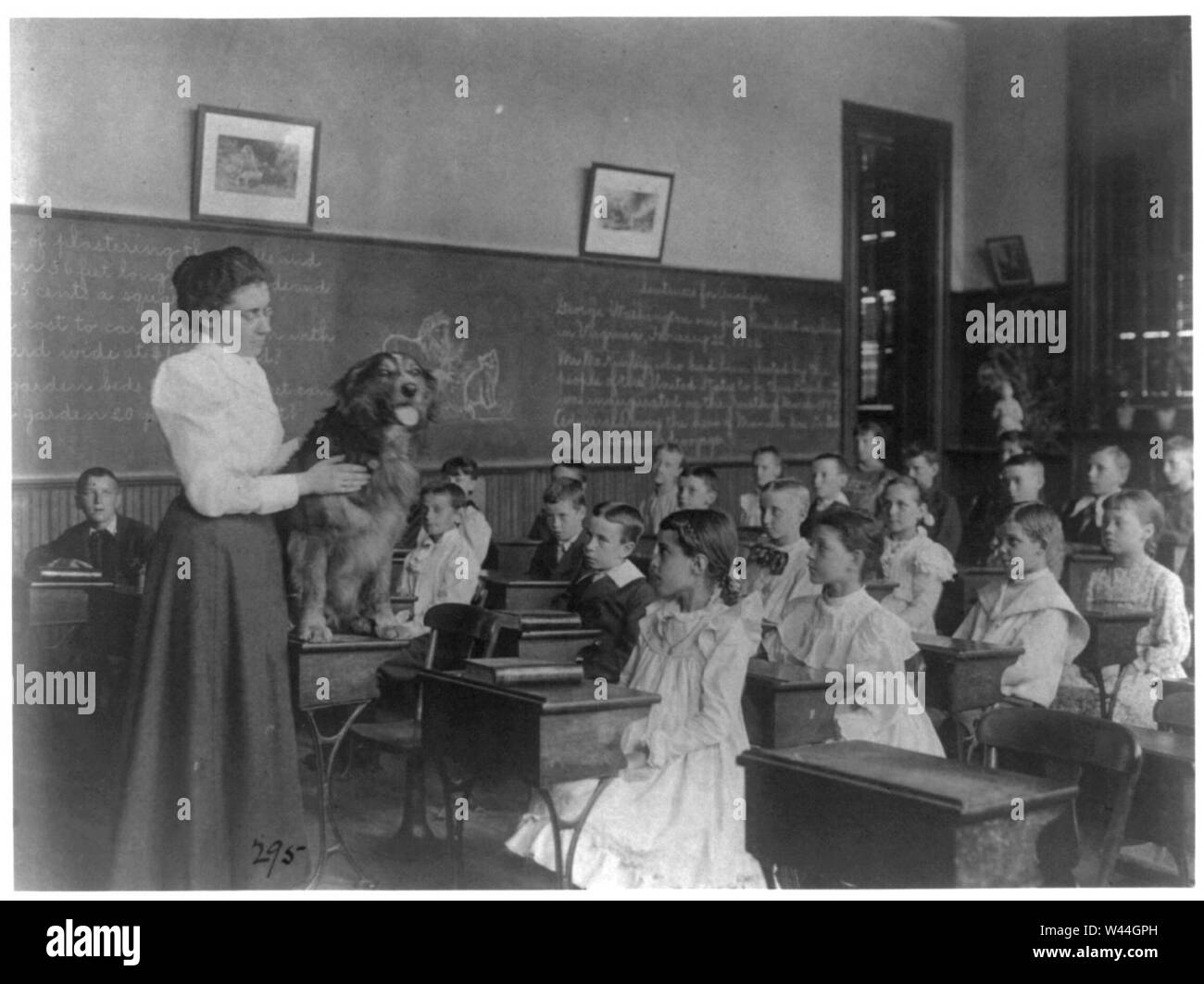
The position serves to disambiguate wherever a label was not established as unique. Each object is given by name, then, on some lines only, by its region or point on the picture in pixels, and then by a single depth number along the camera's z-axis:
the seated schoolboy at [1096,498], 4.63
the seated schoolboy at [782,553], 4.08
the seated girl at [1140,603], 3.67
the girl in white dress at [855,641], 3.52
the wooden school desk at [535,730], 2.98
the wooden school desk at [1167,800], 3.13
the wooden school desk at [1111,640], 3.74
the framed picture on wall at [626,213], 4.85
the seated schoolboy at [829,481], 4.71
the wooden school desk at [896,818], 2.44
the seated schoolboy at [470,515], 4.54
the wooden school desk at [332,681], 3.42
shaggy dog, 3.50
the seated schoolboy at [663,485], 4.42
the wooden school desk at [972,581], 4.39
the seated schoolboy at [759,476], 5.03
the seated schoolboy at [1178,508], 3.71
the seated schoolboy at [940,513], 4.85
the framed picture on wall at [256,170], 3.92
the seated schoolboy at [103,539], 3.62
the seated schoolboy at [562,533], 4.31
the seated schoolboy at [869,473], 4.83
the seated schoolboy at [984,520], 4.74
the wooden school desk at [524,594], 4.13
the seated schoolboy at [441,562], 4.06
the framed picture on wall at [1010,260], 4.87
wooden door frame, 4.72
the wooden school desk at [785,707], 3.30
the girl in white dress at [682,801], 3.27
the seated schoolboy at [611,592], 3.72
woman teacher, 3.29
